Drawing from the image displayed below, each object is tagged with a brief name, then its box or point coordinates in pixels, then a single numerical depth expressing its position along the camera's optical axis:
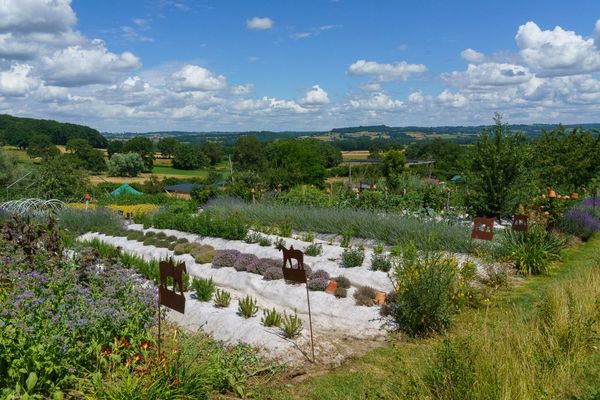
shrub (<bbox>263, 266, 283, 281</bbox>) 8.52
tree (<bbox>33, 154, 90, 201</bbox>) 19.30
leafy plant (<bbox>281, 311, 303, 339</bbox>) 5.94
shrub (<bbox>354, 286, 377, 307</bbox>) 7.29
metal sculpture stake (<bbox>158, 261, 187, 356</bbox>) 4.45
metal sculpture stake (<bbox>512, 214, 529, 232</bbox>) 8.83
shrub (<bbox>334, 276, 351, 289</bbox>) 7.95
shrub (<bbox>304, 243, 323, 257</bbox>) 9.90
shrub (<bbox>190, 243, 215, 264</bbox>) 10.02
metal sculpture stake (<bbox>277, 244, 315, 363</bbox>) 5.73
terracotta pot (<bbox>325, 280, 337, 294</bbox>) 7.74
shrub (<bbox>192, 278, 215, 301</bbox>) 7.32
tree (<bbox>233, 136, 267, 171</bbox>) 69.38
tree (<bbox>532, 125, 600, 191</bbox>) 18.72
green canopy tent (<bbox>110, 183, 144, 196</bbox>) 33.33
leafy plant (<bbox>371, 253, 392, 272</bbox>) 8.61
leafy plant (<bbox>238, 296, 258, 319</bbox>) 6.59
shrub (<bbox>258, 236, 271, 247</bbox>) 11.00
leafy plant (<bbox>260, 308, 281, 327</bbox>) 6.25
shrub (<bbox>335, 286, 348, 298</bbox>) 7.59
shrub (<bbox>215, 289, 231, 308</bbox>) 7.04
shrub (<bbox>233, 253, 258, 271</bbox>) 9.23
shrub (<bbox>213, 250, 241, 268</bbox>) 9.62
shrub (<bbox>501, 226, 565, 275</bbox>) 9.42
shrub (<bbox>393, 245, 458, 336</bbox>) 6.32
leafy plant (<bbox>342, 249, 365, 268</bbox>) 8.98
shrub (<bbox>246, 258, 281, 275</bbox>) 8.95
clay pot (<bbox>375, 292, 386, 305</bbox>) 7.36
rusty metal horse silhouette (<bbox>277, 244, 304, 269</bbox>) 5.85
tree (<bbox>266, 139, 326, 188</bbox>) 62.47
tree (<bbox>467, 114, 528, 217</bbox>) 13.05
